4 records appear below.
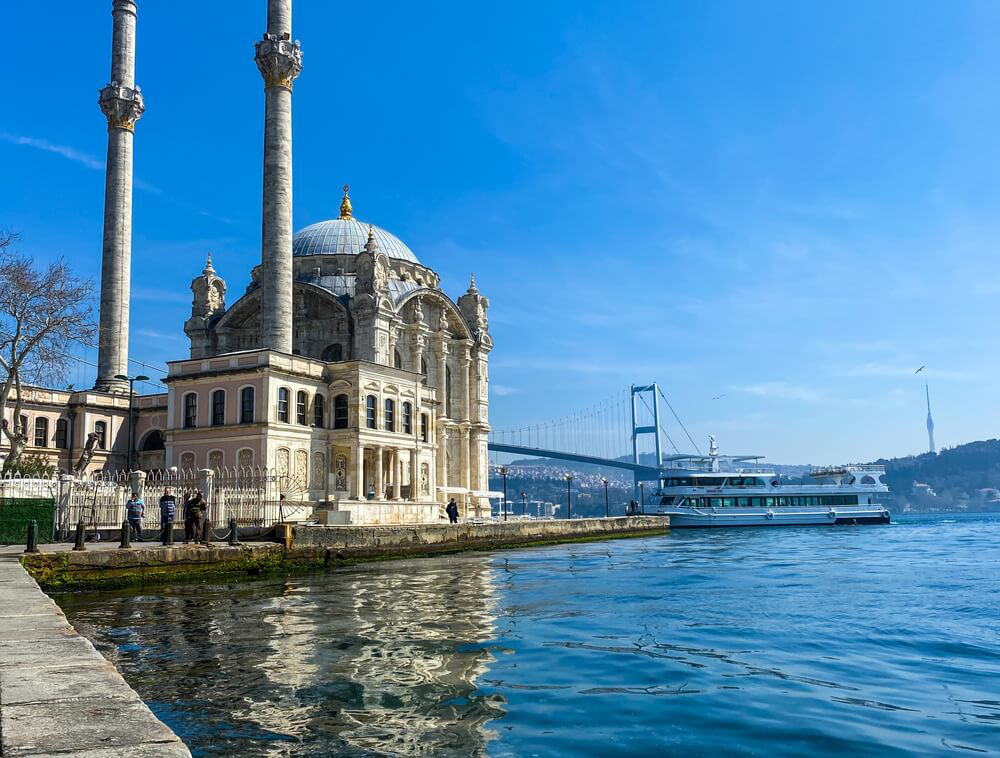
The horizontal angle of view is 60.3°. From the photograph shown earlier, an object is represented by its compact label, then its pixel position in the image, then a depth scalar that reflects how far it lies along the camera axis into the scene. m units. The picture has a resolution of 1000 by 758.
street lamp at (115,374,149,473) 31.44
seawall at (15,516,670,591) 15.96
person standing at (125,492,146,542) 20.41
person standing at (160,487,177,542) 19.34
